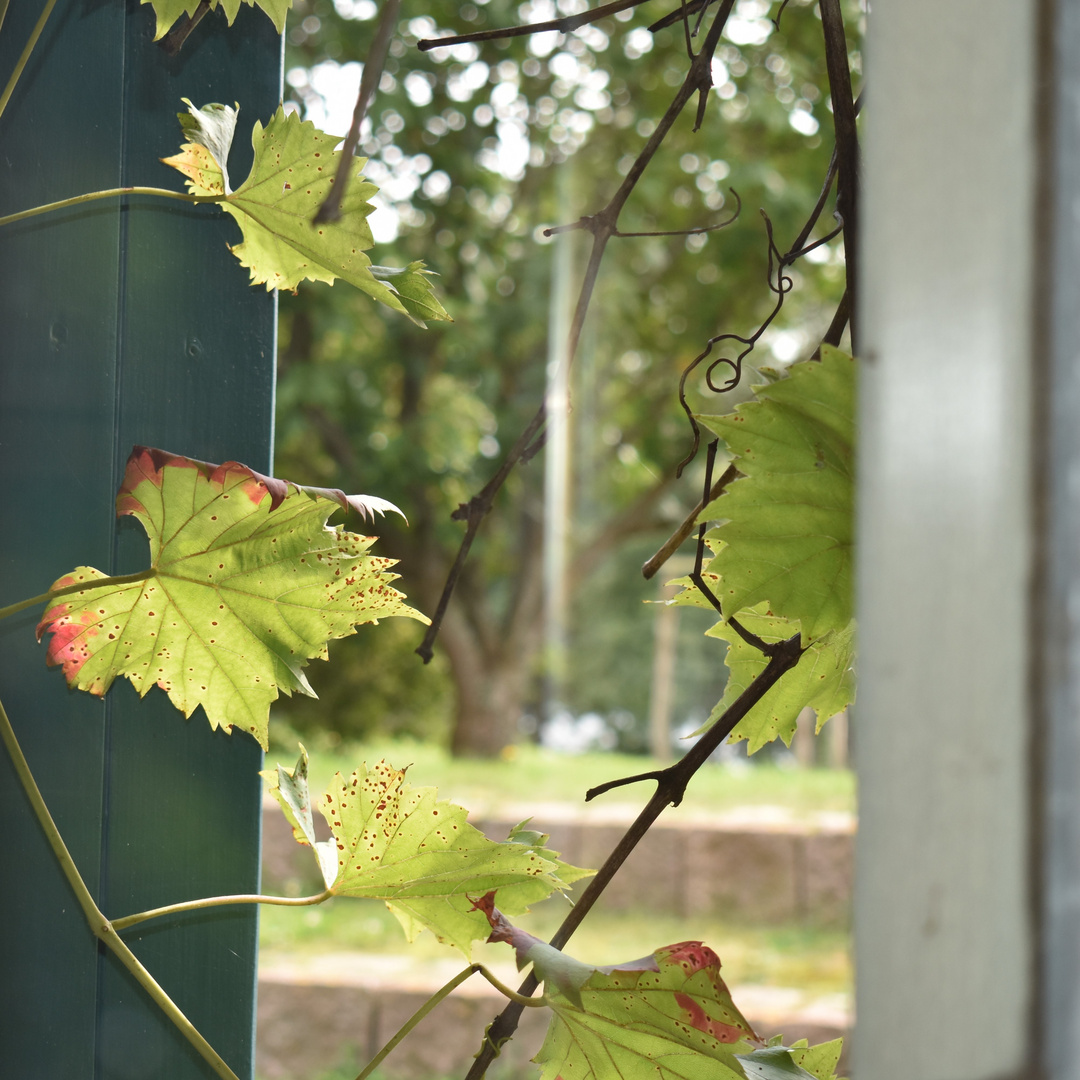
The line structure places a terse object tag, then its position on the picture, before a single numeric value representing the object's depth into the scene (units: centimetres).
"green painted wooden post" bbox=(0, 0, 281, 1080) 118
